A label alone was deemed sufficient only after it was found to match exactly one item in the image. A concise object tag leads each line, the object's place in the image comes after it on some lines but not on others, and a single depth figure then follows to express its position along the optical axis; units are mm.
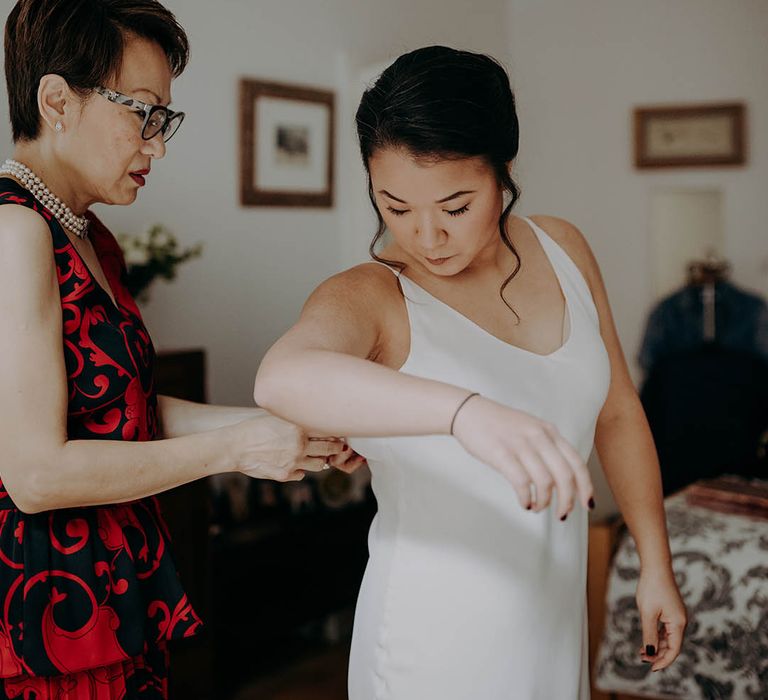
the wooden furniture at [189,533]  2594
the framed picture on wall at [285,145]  3311
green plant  2588
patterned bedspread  2590
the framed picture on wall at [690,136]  4262
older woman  1011
